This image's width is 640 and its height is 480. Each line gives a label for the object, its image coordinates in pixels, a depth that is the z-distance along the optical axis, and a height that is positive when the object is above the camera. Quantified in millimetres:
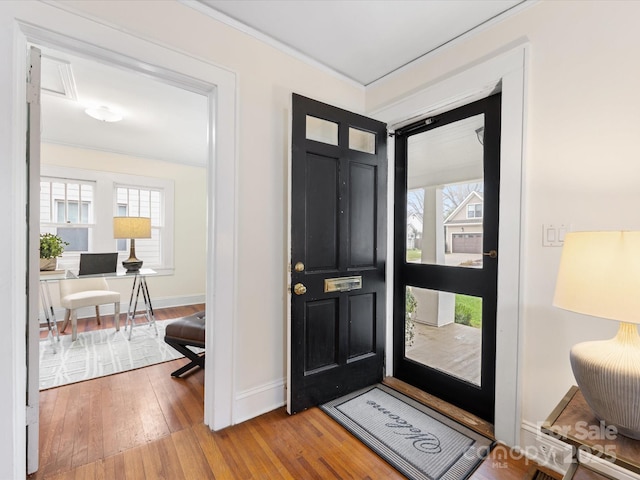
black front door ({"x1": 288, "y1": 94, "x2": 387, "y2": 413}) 1974 -104
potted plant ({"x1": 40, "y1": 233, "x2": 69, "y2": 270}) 3022 -176
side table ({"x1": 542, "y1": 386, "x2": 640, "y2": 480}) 948 -682
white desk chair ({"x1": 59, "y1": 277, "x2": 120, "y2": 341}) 3371 -731
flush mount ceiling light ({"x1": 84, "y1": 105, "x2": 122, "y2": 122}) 3018 +1289
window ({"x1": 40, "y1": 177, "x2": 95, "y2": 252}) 4121 +360
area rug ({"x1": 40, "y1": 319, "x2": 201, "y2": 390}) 2562 -1217
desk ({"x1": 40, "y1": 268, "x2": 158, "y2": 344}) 2953 -708
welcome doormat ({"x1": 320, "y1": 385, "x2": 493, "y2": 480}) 1534 -1182
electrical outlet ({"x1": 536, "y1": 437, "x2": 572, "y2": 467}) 1502 -1113
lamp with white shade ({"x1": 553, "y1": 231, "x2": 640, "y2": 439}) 946 -225
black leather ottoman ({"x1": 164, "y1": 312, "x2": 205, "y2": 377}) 2428 -856
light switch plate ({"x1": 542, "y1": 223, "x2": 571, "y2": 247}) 1512 +33
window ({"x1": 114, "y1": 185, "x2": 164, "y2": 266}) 4668 +408
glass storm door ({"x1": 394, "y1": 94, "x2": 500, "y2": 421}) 1915 -110
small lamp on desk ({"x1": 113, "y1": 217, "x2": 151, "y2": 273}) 3627 +65
